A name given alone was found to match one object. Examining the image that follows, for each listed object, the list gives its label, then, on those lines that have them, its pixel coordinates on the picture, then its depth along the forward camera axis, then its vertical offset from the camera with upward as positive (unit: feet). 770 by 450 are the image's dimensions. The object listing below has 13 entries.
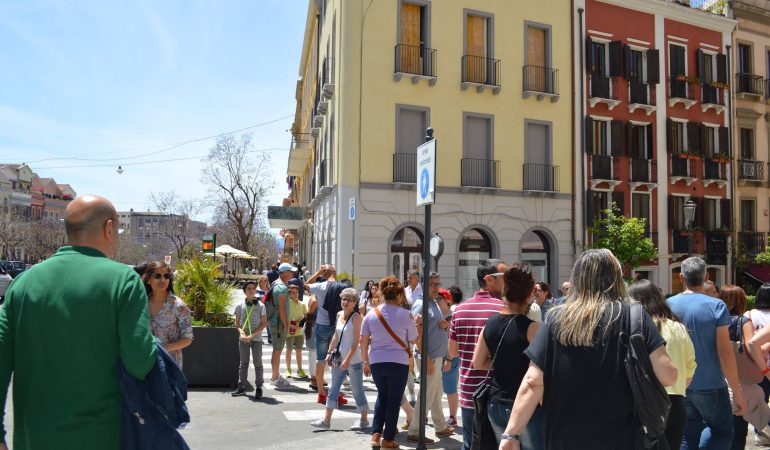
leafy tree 74.33 +0.59
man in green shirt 9.11 -1.55
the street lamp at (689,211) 66.49 +3.69
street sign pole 22.26 +1.05
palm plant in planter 34.30 -4.54
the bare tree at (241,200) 146.10 +10.33
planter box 34.22 -6.14
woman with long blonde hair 10.72 -2.16
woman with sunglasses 20.57 -2.24
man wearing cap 36.81 -4.83
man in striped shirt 17.94 -2.48
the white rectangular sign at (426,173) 22.65 +2.63
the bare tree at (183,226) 204.44 +6.48
